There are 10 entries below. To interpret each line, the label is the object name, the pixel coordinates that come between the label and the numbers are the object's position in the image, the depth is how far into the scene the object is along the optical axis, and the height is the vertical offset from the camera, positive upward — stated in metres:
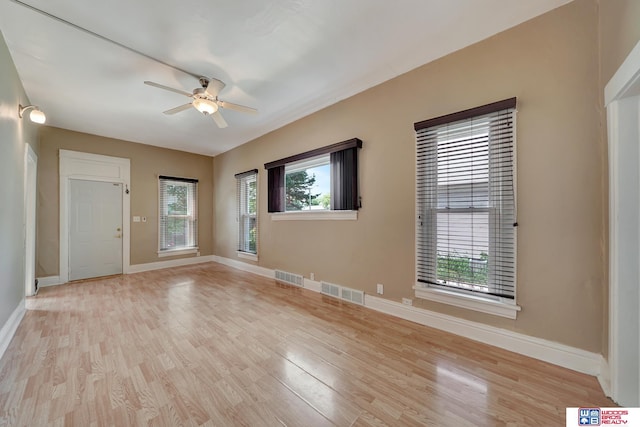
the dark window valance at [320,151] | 3.14 +0.92
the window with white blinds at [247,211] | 5.01 +0.05
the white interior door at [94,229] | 4.47 -0.29
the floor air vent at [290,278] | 3.95 -1.11
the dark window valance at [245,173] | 4.92 +0.86
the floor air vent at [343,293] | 3.12 -1.10
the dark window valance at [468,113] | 2.07 +0.94
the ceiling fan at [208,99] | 2.71 +1.32
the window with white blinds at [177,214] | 5.60 -0.01
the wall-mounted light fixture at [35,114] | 2.64 +1.11
